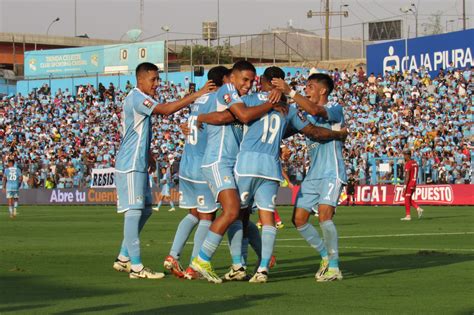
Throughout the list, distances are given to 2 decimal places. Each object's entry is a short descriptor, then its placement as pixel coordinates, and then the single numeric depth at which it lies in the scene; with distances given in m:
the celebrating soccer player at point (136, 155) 12.62
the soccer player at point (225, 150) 11.67
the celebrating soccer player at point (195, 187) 12.62
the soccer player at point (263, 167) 11.74
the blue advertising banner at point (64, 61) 74.94
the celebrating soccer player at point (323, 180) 12.24
